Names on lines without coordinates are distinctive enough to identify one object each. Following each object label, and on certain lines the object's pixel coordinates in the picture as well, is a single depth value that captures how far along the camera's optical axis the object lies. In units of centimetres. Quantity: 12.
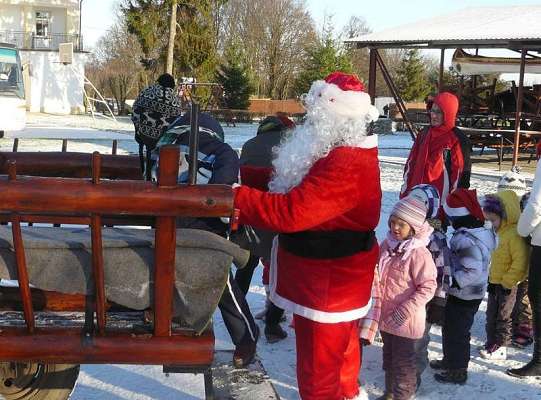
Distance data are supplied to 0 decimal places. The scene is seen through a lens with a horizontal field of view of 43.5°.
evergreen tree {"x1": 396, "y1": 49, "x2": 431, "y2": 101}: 4244
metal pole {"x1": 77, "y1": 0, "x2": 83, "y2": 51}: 4273
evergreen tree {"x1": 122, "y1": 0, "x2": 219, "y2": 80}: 3356
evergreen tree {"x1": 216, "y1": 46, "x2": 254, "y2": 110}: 3622
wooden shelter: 1267
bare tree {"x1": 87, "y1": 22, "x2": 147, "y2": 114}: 4231
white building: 4050
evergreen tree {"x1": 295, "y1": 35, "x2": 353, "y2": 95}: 3538
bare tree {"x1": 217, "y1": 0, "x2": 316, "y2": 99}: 4638
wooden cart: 187
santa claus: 251
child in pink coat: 326
